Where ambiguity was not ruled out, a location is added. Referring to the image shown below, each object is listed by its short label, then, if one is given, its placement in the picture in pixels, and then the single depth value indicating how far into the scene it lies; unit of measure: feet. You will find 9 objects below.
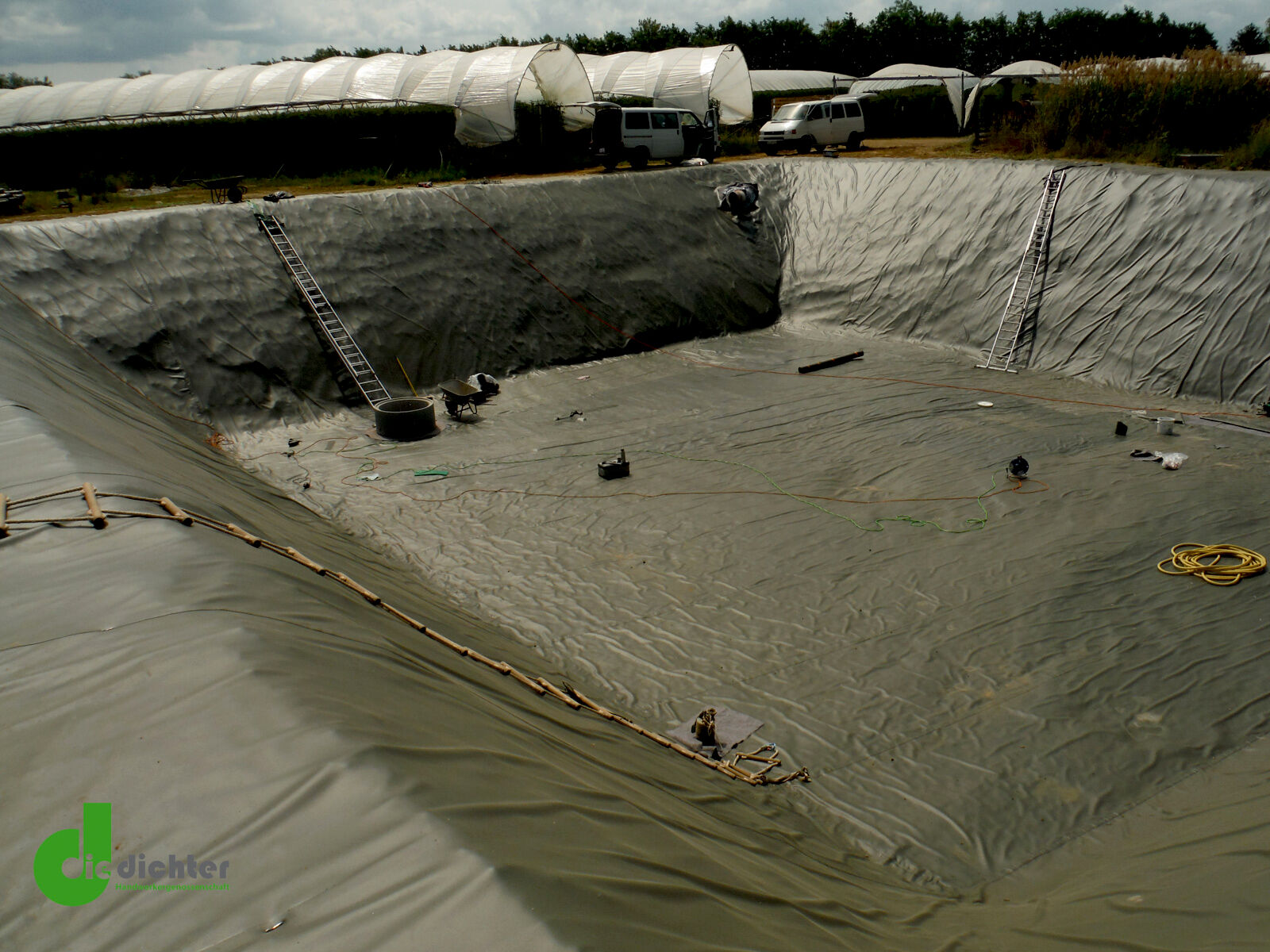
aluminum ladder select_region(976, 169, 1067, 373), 46.24
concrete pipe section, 38.50
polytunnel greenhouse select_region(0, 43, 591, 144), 78.69
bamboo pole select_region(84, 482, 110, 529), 16.08
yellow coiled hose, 23.95
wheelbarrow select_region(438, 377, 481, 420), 40.83
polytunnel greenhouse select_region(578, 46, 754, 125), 100.48
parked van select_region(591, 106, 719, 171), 71.92
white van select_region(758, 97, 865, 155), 81.71
